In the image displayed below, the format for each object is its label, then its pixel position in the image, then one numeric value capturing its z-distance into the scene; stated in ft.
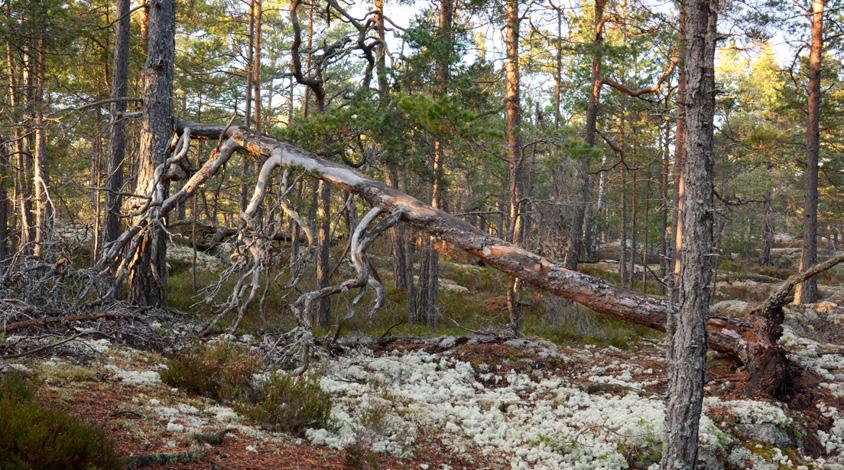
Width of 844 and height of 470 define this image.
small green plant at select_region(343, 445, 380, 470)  14.88
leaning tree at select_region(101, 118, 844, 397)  22.61
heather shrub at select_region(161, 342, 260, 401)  19.04
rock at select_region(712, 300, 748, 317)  51.67
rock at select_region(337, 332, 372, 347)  30.60
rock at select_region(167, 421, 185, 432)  14.62
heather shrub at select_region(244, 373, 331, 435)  17.02
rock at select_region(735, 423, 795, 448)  19.21
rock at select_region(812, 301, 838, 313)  51.92
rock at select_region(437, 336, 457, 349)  29.91
